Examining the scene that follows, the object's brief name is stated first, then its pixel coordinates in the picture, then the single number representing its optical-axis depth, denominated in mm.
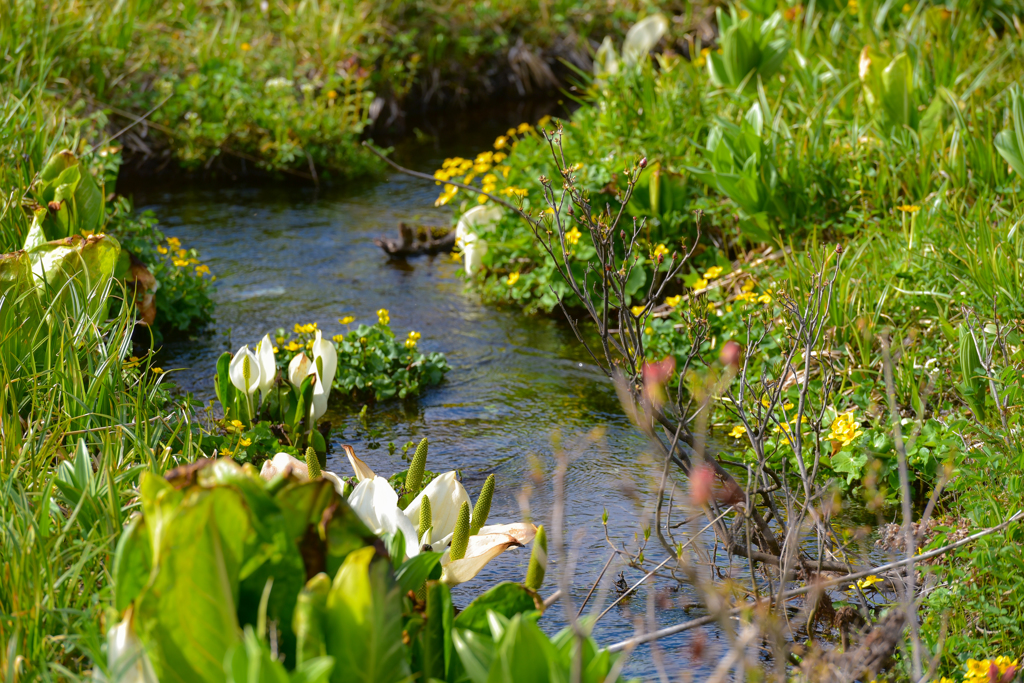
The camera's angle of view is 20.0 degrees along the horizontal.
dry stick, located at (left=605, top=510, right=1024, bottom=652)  3155
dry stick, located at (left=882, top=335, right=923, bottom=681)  3183
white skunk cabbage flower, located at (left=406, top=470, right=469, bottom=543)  3952
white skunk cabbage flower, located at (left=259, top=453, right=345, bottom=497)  3897
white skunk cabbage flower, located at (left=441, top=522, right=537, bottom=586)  3881
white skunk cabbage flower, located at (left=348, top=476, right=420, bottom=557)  3859
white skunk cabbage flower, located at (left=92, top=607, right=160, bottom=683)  2943
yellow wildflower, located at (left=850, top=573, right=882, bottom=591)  3919
